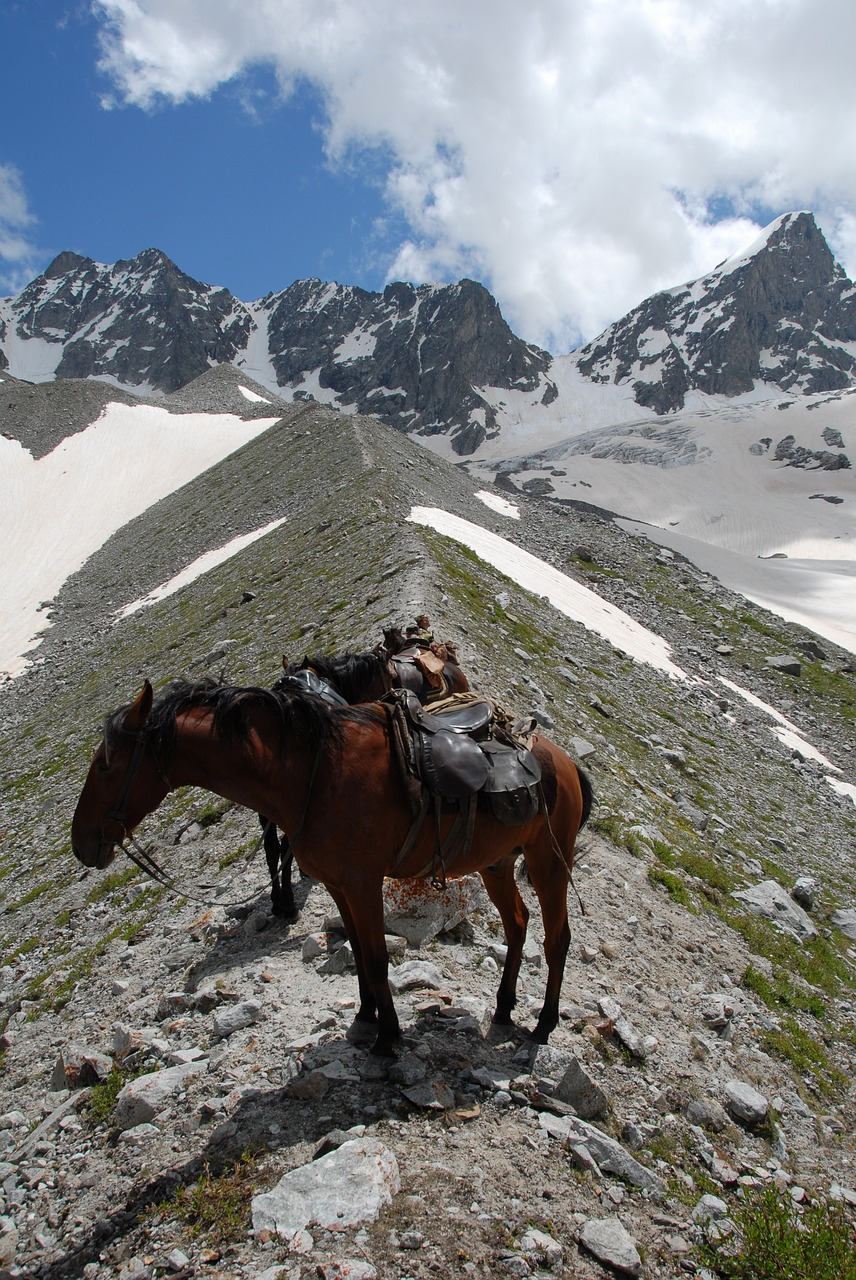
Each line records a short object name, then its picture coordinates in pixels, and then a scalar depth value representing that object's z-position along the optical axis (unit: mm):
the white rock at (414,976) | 6164
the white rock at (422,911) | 6855
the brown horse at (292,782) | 4930
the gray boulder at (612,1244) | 3908
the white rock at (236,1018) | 5609
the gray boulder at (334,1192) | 3854
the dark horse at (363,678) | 7918
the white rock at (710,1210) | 4496
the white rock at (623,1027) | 6070
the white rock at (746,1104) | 5812
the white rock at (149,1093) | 4738
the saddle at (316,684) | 7723
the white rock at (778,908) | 10383
